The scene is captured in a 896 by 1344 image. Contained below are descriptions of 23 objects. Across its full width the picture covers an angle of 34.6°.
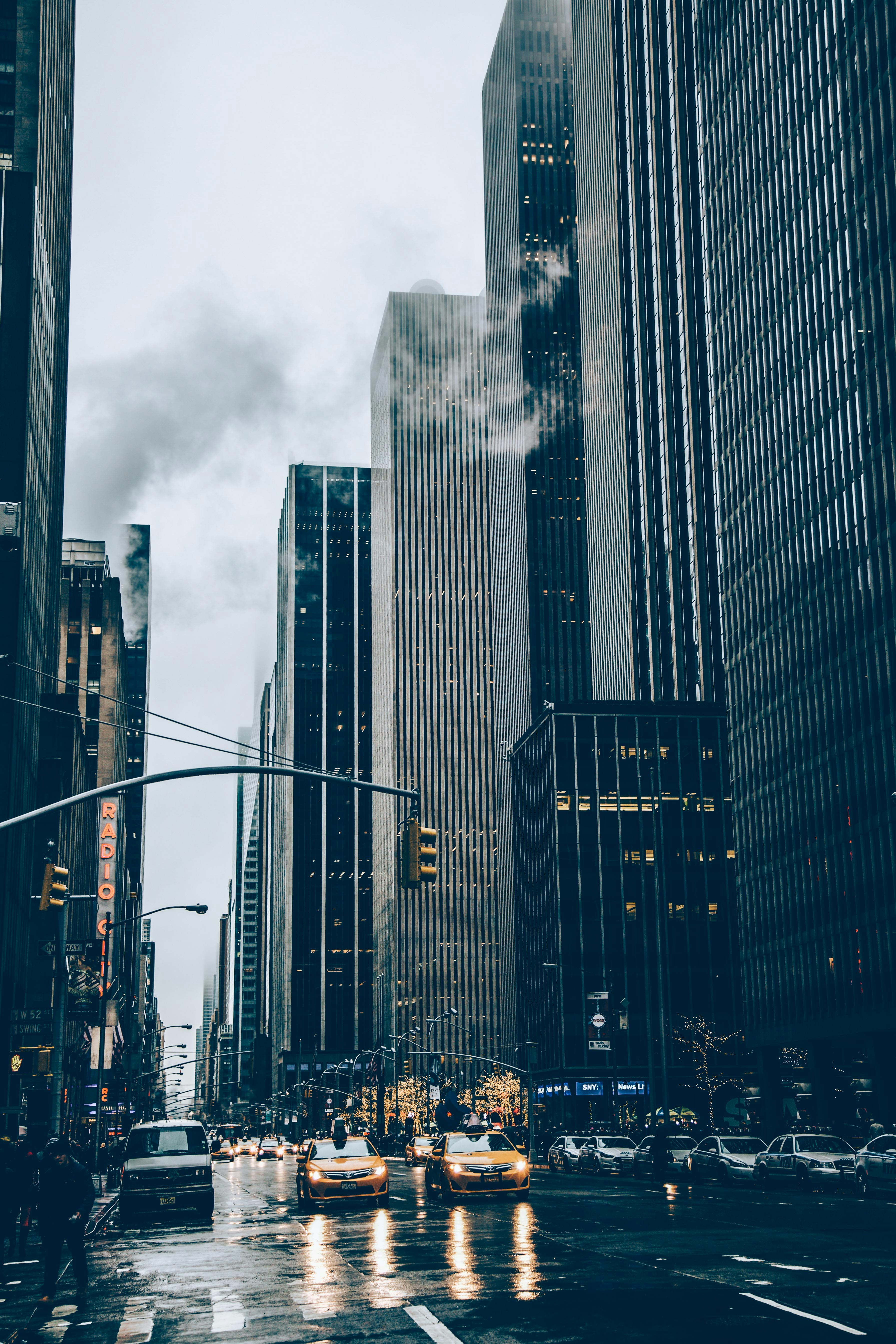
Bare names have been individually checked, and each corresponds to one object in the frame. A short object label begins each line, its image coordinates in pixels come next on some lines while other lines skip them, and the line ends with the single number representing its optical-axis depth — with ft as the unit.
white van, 105.29
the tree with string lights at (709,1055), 349.61
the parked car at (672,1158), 168.14
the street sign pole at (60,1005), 137.59
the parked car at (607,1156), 181.37
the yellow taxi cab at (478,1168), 111.24
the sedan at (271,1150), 350.02
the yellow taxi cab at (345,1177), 110.01
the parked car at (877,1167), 116.06
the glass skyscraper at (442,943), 647.15
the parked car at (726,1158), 142.41
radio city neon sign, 426.92
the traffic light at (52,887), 78.12
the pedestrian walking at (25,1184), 91.40
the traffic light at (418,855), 71.36
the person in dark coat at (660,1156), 164.25
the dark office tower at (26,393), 202.80
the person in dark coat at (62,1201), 63.62
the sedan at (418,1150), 238.07
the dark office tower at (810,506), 236.02
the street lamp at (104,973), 151.43
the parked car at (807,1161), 126.41
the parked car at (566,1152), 209.05
